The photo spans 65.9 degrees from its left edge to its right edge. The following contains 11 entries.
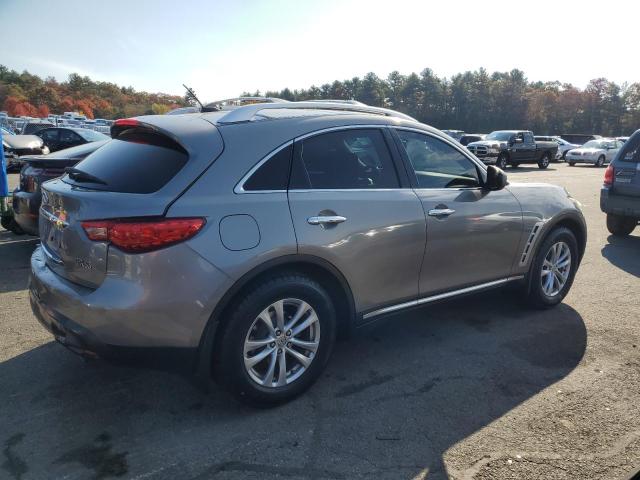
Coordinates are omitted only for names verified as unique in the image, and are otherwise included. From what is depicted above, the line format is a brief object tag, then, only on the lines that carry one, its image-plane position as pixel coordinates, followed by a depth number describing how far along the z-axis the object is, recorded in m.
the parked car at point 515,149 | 23.78
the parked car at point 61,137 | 15.94
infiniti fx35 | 2.55
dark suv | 7.50
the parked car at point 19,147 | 14.16
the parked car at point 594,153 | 27.89
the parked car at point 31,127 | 20.97
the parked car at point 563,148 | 32.56
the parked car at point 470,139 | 29.29
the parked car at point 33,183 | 5.66
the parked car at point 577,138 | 39.56
